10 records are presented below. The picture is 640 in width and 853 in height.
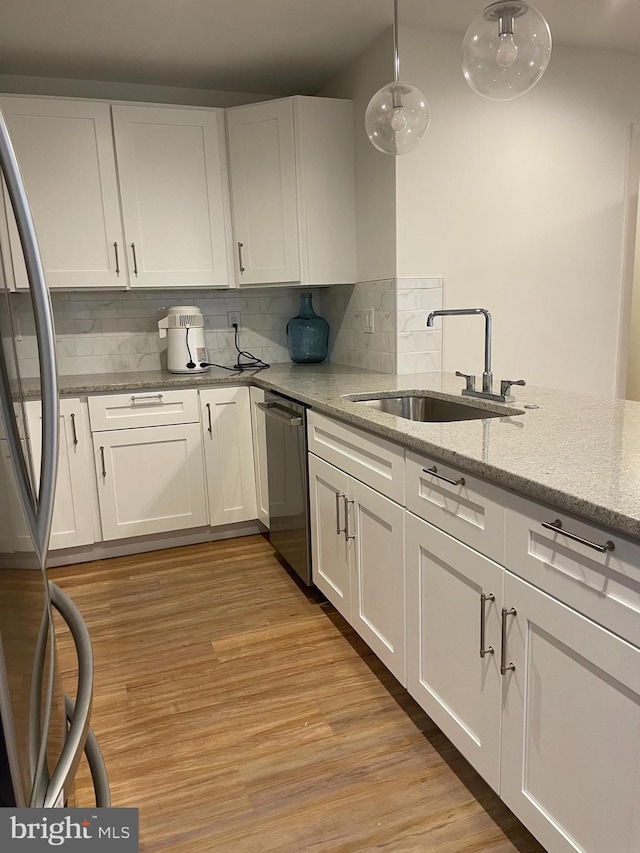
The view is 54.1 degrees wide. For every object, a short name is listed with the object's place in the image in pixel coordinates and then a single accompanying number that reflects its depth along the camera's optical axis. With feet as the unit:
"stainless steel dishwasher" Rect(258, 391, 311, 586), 8.55
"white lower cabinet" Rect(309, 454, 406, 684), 6.20
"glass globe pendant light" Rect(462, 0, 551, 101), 4.66
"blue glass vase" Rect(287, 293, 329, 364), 11.94
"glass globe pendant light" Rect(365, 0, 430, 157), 6.28
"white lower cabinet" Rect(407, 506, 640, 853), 3.53
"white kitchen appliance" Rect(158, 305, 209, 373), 10.96
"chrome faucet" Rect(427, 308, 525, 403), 7.03
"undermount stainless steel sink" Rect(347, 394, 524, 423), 7.86
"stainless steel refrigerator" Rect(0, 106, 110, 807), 2.01
